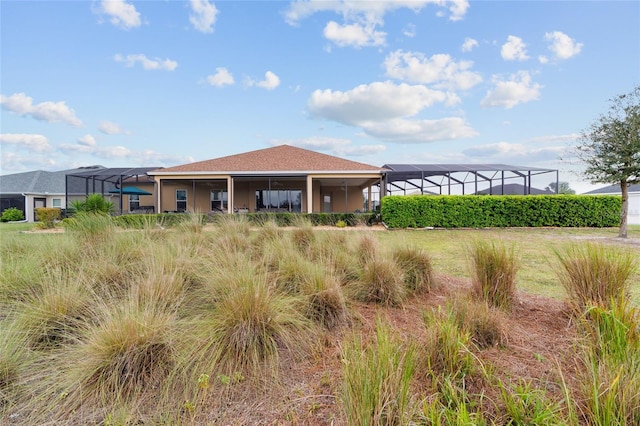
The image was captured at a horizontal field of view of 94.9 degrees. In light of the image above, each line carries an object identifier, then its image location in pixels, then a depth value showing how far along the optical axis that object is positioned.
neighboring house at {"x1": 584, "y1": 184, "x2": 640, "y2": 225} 23.05
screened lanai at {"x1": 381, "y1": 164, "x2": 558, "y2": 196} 18.78
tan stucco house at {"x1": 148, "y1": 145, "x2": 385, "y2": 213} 18.20
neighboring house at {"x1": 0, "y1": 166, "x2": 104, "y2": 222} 26.37
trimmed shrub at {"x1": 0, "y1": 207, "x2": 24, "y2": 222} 22.95
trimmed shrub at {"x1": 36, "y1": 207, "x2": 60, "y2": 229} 15.41
